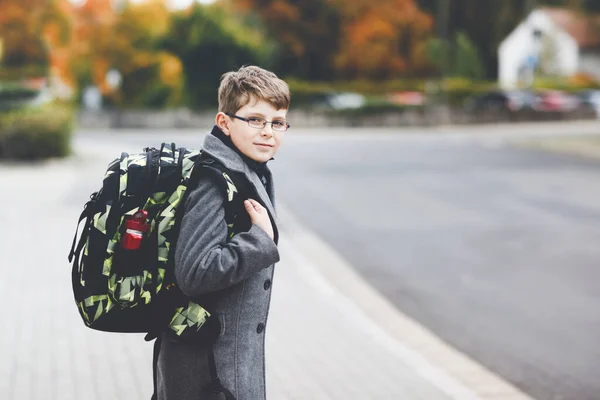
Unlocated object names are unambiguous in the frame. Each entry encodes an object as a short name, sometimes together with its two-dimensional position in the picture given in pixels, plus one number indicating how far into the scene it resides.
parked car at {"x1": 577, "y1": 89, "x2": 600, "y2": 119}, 43.38
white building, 71.12
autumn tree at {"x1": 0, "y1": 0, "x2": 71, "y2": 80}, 50.22
